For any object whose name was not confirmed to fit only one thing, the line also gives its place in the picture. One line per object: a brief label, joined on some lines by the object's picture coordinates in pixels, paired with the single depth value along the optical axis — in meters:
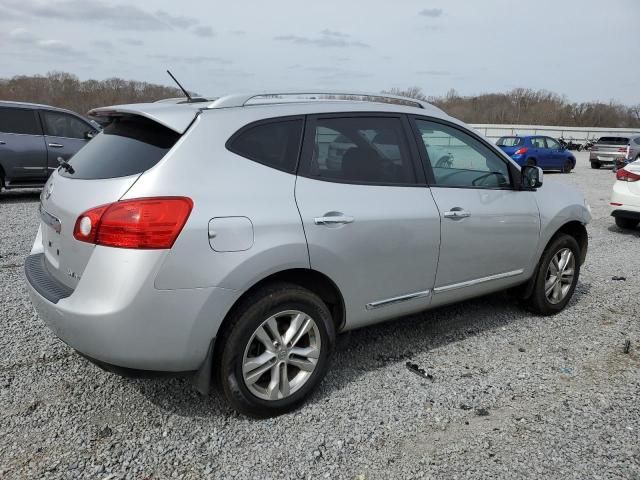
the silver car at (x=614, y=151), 24.59
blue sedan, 22.22
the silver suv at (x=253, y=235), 2.45
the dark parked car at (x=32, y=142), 9.93
